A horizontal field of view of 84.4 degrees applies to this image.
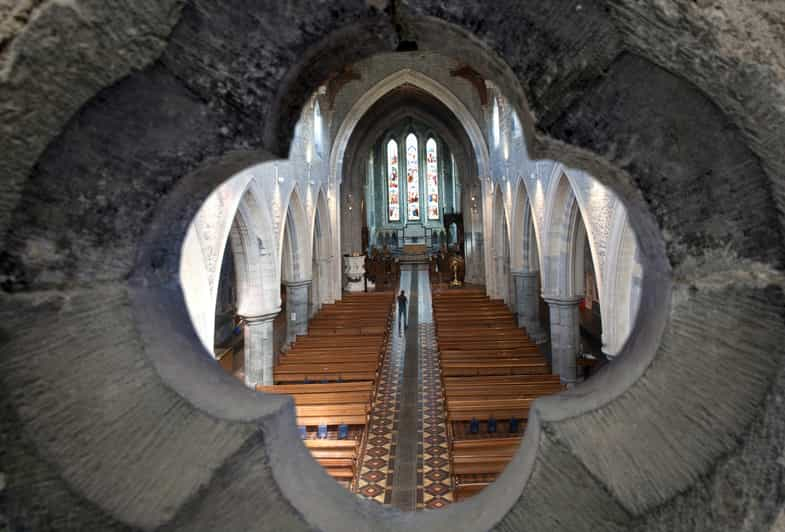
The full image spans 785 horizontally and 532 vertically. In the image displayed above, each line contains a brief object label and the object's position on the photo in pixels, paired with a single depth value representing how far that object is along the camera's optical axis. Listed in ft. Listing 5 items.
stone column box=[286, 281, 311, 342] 39.09
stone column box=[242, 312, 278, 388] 27.94
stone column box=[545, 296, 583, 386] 29.37
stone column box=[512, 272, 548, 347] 40.50
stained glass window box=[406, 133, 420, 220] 95.50
